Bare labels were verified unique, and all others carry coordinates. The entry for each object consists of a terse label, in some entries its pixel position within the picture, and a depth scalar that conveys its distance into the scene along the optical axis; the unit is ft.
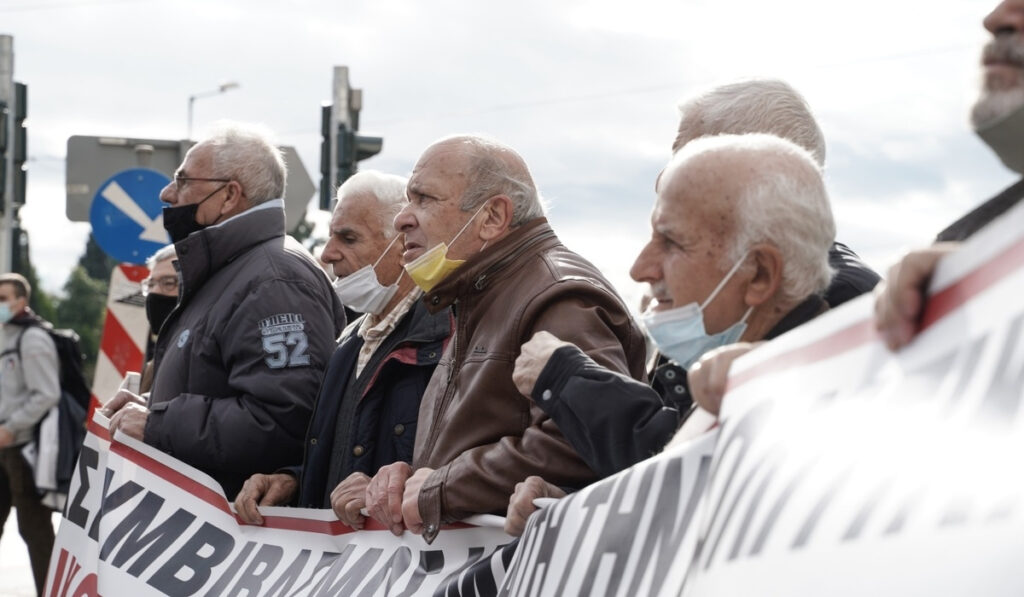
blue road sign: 34.99
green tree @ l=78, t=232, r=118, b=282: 392.06
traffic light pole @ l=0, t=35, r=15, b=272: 42.96
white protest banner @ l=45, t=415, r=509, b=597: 12.94
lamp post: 116.57
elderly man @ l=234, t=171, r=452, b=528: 15.67
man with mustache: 6.03
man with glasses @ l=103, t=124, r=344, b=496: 17.31
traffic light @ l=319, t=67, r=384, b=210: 42.83
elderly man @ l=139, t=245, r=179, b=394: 24.58
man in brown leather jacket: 12.34
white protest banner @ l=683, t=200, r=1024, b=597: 5.24
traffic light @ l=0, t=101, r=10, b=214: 42.88
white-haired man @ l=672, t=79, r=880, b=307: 13.25
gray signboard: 37.81
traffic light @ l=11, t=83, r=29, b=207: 42.91
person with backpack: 31.27
